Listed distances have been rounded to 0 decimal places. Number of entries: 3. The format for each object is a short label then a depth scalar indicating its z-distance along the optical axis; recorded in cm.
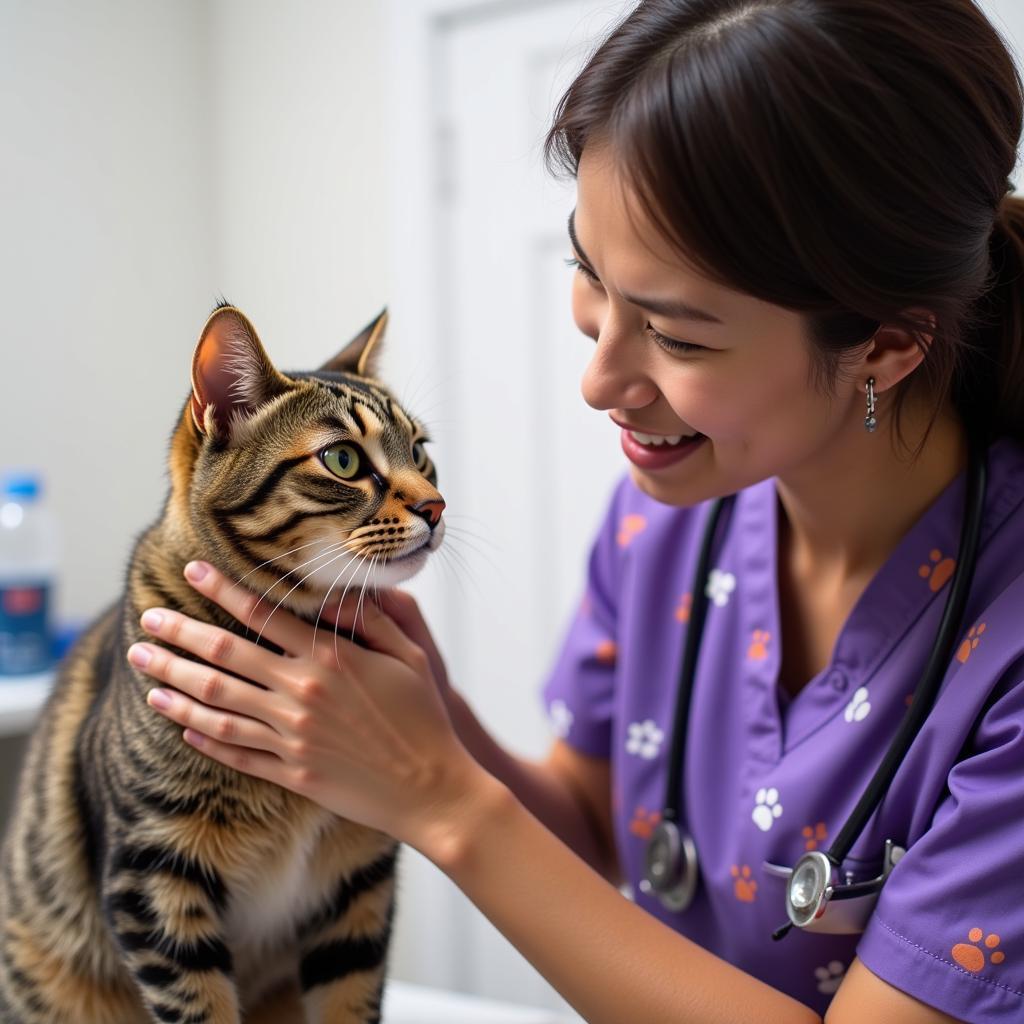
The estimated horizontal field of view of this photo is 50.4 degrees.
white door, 200
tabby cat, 76
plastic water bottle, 163
